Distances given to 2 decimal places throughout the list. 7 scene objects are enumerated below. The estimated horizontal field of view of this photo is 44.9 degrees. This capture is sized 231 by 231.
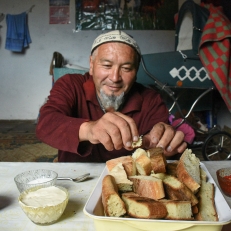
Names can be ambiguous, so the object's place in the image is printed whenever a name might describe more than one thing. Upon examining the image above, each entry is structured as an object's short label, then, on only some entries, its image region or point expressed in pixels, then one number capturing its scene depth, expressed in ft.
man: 3.19
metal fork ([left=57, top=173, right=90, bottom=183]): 2.95
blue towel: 13.82
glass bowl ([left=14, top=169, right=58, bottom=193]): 2.44
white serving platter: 1.63
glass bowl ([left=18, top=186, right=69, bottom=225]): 1.97
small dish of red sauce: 2.54
